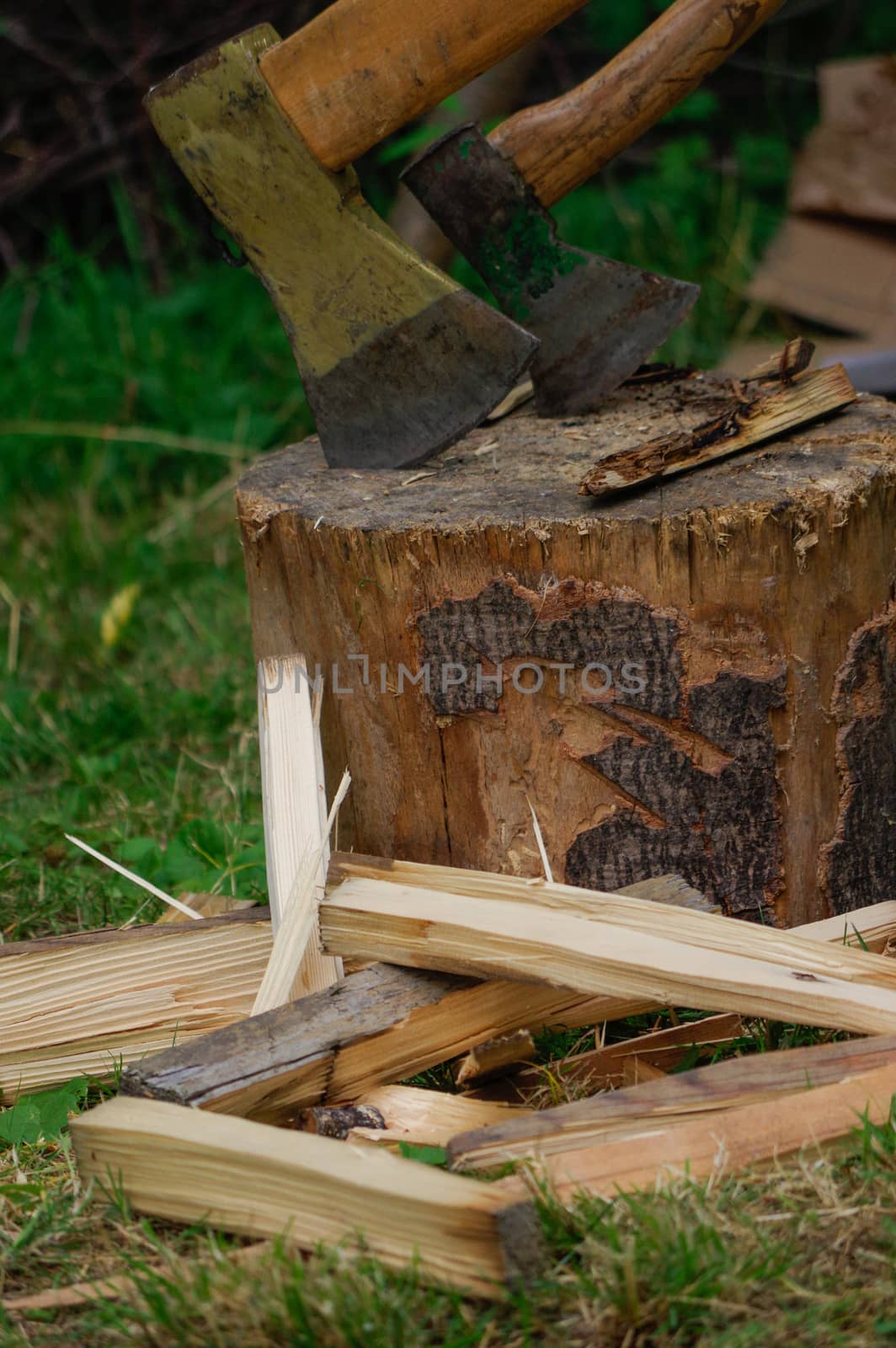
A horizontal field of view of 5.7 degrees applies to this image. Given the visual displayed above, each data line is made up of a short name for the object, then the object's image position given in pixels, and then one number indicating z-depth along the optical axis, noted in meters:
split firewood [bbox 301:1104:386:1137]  4.26
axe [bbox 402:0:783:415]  4.40
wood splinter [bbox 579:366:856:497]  4.32
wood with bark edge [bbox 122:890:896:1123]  4.24
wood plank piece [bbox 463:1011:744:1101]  4.30
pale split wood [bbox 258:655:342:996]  4.33
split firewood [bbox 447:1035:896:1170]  4.21
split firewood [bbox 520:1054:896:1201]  4.20
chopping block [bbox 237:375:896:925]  4.31
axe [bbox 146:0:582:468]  4.34
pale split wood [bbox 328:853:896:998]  4.27
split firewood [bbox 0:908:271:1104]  4.34
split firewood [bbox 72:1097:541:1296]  4.16
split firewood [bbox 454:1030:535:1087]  4.29
